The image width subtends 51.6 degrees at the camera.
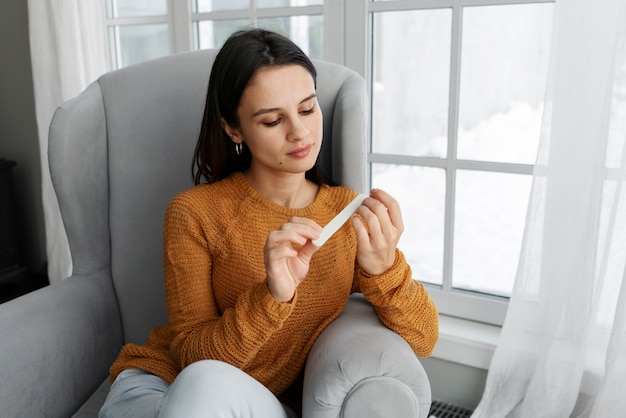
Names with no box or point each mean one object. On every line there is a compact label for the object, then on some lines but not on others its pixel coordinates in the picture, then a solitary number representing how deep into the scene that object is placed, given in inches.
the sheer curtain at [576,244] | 52.2
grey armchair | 47.4
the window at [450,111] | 66.9
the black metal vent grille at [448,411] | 70.1
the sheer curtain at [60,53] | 85.2
